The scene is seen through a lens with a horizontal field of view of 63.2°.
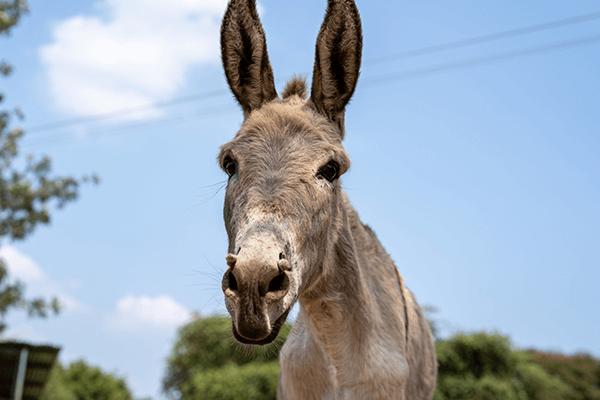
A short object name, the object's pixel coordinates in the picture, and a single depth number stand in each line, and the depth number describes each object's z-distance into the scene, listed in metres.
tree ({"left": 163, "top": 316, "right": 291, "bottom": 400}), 10.89
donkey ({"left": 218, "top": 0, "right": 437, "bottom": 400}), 2.54
